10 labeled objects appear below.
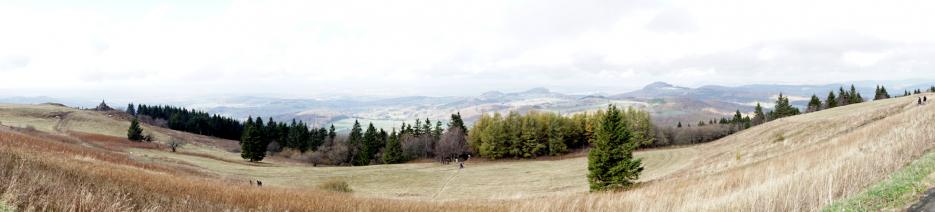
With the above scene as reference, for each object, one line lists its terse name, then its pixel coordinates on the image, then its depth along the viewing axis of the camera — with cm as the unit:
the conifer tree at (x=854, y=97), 11131
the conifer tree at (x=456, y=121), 10338
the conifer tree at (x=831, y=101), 11375
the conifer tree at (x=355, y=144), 9744
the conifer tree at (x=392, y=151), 8762
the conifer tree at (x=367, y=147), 9069
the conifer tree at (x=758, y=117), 13150
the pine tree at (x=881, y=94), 12459
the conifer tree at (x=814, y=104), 12512
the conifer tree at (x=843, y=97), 11994
